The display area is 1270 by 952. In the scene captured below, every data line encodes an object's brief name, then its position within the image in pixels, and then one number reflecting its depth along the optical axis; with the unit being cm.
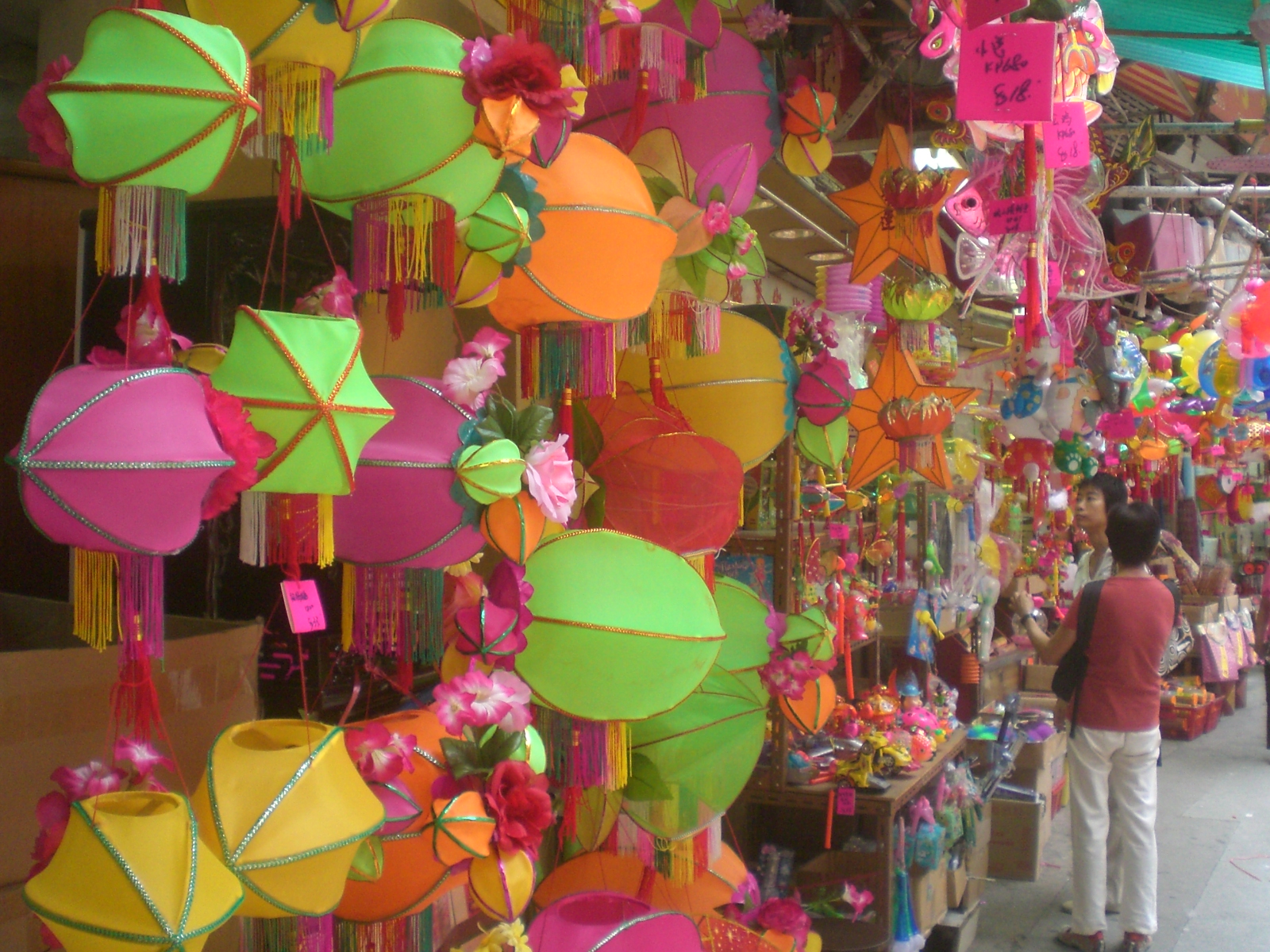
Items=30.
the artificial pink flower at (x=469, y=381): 108
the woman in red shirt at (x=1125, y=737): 374
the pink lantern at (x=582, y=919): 143
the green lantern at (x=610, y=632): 119
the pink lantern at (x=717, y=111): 171
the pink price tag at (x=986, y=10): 187
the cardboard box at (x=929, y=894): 333
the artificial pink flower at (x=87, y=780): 83
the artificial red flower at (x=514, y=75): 95
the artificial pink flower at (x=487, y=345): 112
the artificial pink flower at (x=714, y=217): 147
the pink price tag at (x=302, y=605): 93
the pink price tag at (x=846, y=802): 302
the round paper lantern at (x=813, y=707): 220
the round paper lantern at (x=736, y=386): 179
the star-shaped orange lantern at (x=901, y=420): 262
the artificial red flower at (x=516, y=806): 102
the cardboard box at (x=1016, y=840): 472
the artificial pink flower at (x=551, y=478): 106
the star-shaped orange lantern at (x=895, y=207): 251
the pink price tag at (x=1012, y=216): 260
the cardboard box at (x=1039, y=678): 619
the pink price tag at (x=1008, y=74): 201
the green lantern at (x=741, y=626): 186
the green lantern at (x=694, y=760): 158
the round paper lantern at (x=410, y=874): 104
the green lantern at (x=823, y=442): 195
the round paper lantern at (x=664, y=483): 154
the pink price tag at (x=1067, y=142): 259
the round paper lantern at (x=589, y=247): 125
